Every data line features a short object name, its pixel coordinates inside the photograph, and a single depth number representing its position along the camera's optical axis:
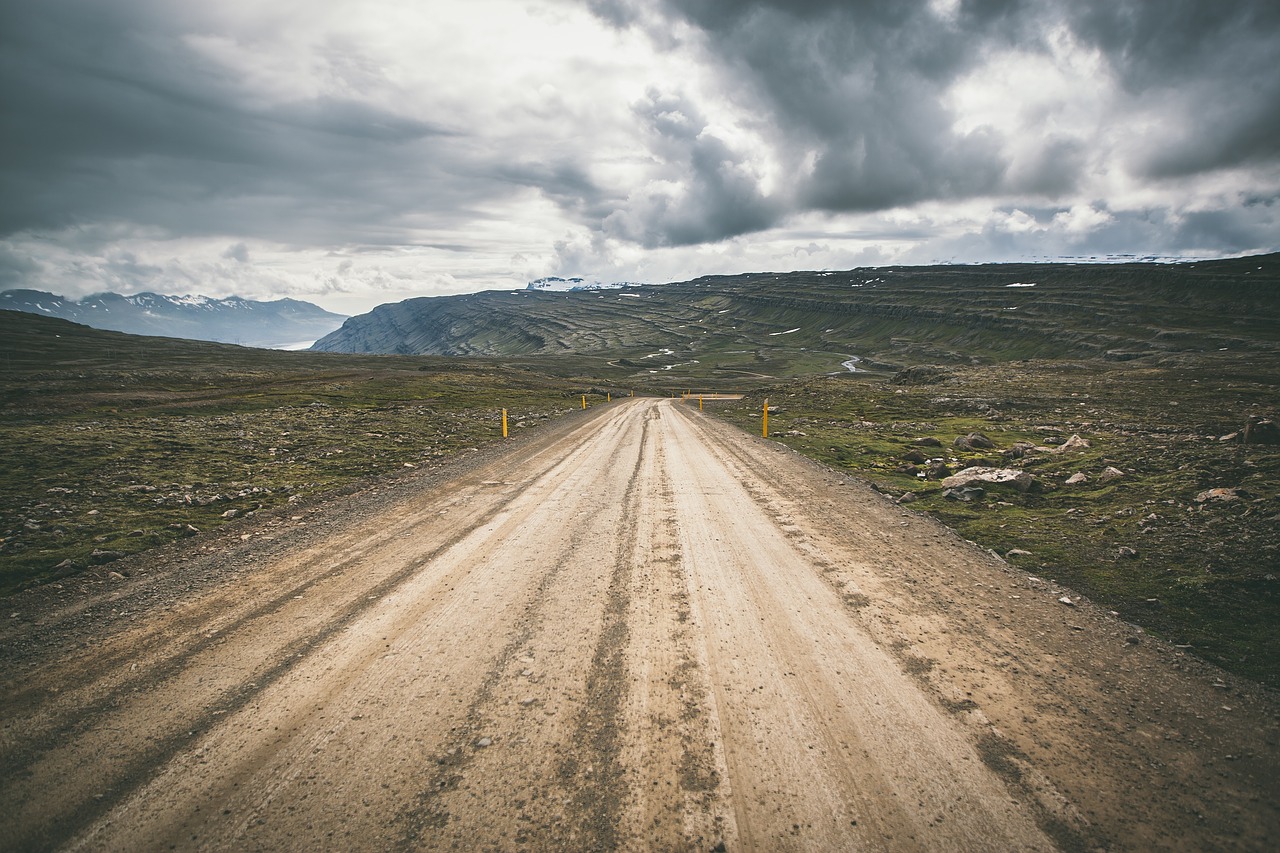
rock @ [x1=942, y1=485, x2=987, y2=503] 12.14
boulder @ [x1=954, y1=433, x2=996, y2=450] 18.48
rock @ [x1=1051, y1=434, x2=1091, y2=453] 16.17
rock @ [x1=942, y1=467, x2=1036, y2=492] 12.53
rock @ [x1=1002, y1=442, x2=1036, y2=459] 16.86
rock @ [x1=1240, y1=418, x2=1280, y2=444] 13.82
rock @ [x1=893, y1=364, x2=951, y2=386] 61.22
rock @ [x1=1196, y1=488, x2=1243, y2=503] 9.48
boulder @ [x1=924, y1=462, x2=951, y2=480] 14.86
